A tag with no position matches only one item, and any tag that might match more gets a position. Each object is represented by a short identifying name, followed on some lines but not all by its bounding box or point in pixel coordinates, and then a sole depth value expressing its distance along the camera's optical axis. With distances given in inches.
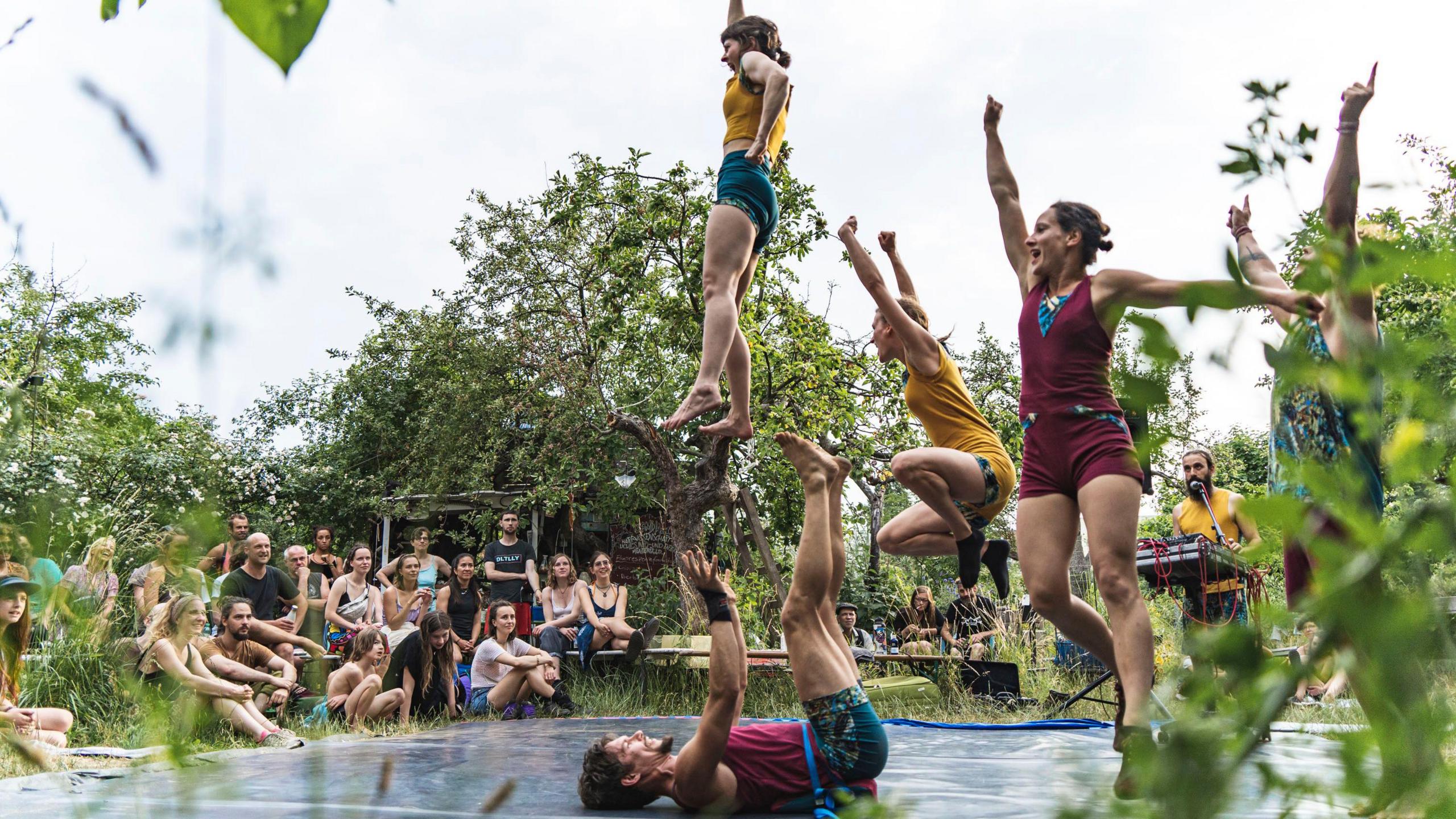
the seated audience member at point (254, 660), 218.1
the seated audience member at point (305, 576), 250.1
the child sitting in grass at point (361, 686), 230.1
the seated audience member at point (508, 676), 270.5
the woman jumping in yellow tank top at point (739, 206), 133.6
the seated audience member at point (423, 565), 307.3
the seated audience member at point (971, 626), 312.2
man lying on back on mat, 114.6
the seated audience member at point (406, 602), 278.1
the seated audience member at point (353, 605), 273.3
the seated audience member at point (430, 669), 247.3
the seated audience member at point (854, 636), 300.4
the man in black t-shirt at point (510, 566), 321.1
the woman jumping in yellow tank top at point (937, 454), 128.7
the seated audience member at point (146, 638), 145.2
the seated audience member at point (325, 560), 299.0
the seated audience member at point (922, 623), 334.0
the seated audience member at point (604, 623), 307.4
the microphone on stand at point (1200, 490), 208.4
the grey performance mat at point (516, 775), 117.7
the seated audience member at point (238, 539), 188.7
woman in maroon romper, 96.7
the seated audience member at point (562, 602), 309.9
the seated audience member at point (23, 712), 147.3
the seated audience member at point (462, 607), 296.4
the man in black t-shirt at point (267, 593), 230.7
